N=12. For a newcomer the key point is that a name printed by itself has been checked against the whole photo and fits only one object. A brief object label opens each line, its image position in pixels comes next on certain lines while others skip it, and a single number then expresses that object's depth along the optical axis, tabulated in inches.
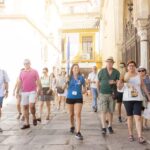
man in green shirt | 365.4
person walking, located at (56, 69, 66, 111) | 582.6
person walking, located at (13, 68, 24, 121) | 469.3
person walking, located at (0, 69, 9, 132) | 390.8
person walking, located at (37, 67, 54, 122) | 469.7
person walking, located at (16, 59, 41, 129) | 403.2
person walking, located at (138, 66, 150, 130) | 363.6
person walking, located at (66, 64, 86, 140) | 353.7
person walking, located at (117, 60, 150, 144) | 323.3
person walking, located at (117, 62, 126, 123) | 437.8
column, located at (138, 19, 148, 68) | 566.9
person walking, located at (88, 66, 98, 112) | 566.9
